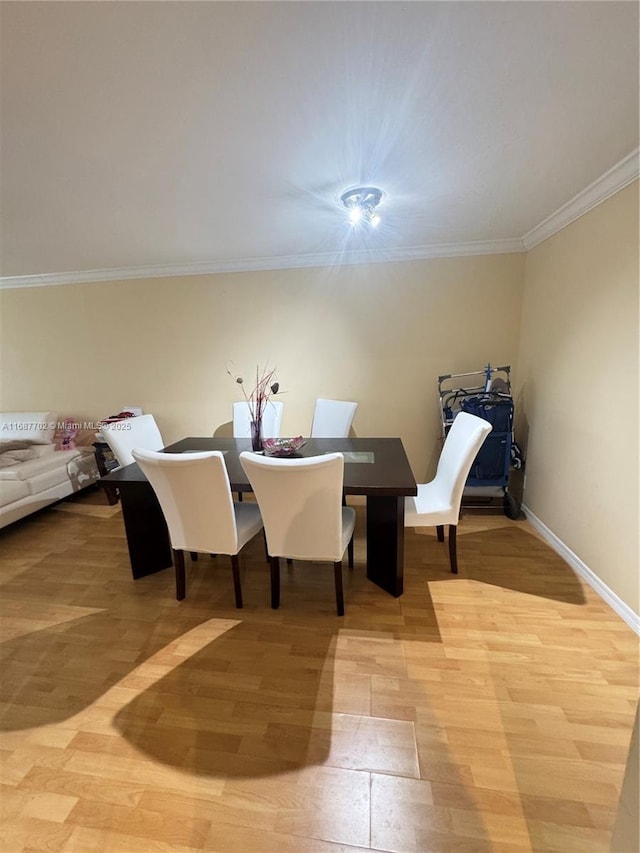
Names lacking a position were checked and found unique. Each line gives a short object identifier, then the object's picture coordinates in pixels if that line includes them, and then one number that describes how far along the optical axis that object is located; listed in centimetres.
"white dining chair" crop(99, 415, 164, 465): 232
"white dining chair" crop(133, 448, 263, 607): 161
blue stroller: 268
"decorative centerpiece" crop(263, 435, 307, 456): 217
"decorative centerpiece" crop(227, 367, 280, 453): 232
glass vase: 235
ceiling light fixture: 192
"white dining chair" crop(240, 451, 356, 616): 151
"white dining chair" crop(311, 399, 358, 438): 296
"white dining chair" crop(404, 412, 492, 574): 187
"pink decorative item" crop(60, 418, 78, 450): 355
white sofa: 280
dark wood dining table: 179
